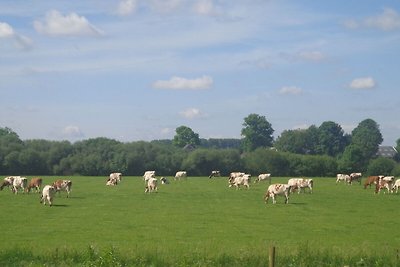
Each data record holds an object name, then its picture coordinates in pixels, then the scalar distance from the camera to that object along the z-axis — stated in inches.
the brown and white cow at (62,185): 1688.0
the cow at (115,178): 2386.9
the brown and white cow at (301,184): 1921.8
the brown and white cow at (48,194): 1395.2
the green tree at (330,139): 6136.8
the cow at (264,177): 2706.7
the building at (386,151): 7173.7
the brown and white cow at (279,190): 1525.6
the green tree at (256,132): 6171.3
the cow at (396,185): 2042.1
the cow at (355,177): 2720.5
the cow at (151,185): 1914.1
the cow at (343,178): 2768.2
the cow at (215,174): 3634.8
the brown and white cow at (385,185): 1972.9
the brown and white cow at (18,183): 1836.9
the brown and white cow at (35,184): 1822.1
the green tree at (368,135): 6117.1
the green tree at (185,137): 6368.1
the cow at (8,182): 1983.3
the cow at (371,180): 2280.3
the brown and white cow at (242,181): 2158.1
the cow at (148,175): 2564.0
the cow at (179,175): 3161.9
